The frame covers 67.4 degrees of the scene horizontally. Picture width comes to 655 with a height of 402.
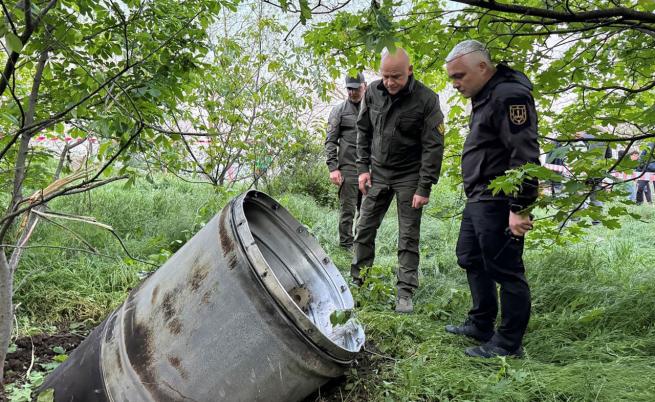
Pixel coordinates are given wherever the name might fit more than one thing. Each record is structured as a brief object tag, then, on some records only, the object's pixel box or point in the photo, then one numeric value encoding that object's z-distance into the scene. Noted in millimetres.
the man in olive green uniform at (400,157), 3215
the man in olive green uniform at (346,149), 4754
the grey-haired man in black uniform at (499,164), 2268
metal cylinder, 1796
